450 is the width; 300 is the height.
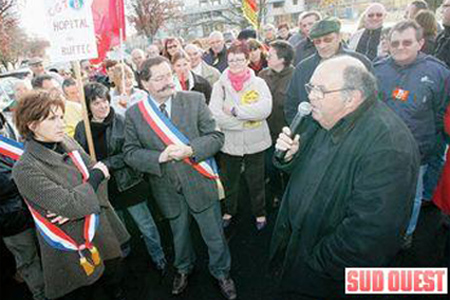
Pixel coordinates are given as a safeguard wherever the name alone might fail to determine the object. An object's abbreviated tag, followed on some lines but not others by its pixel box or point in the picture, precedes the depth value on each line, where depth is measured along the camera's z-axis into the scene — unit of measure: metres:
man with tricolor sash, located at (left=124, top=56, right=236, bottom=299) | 2.59
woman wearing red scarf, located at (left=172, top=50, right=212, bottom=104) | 4.10
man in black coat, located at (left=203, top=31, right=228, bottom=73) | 6.08
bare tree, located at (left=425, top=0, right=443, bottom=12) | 9.02
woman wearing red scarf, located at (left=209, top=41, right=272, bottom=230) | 3.50
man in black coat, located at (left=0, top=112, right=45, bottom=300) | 2.48
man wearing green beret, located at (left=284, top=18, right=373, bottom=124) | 3.25
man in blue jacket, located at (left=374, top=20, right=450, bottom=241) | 3.02
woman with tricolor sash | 2.06
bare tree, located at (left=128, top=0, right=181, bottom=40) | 24.85
